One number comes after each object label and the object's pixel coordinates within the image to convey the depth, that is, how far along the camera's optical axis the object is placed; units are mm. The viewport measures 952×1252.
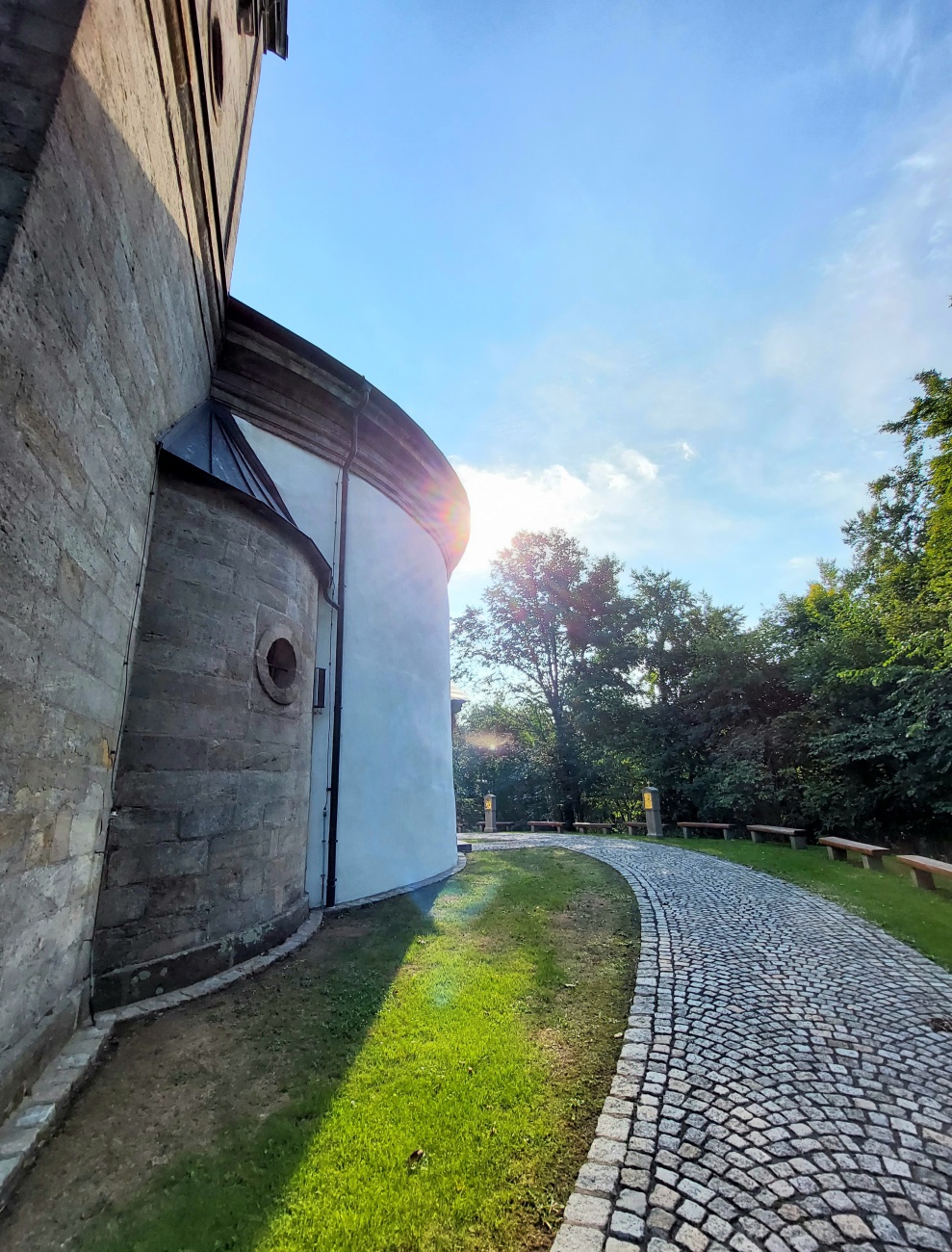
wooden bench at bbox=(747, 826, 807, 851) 12781
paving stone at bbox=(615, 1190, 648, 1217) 2244
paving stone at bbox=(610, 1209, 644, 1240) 2115
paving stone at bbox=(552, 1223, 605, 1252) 2047
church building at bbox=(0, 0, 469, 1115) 2623
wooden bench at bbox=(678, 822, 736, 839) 14860
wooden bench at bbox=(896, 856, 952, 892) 7928
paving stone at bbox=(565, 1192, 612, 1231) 2182
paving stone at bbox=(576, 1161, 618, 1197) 2348
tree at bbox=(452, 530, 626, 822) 23217
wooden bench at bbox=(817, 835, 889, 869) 9969
